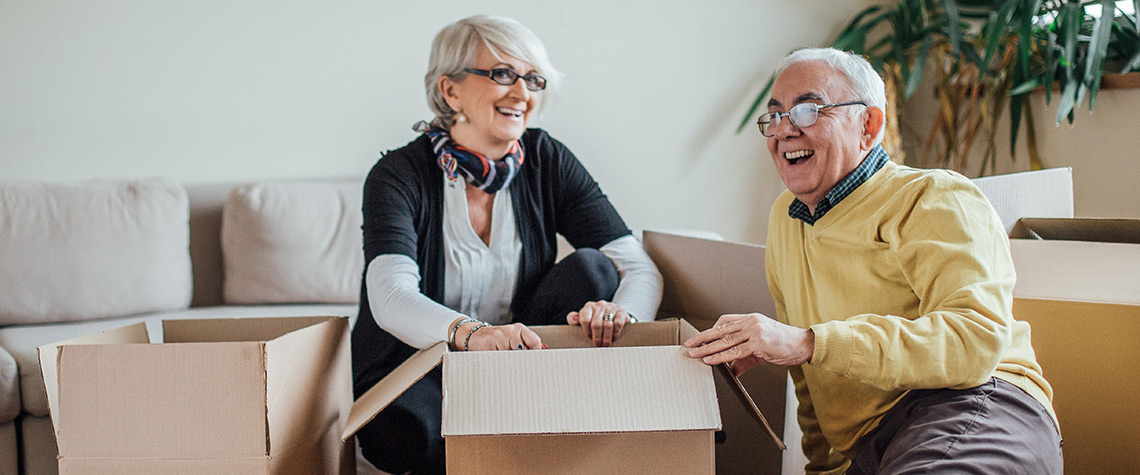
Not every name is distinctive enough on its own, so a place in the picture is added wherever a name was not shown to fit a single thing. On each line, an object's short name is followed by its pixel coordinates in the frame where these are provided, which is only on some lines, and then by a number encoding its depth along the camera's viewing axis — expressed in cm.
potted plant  210
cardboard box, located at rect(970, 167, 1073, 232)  144
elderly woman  147
